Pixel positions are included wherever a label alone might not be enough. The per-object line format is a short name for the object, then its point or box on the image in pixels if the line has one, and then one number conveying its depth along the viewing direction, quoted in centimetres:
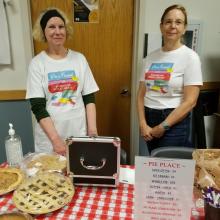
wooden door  220
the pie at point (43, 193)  91
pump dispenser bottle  118
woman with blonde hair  153
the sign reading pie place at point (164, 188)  78
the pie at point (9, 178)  103
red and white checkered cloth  92
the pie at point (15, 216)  82
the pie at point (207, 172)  96
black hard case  100
